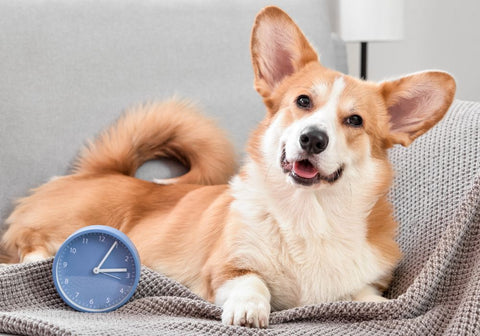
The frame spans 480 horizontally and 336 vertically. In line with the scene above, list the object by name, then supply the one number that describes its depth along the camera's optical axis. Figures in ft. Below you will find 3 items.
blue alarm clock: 3.54
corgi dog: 3.64
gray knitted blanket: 3.07
